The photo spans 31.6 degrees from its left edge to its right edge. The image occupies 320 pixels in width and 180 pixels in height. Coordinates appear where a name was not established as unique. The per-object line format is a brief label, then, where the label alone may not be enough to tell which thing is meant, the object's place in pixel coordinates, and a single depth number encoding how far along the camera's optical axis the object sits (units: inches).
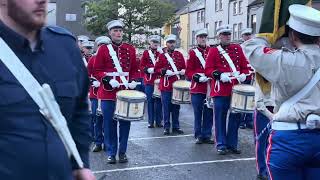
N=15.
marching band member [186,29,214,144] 399.2
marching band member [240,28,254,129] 480.4
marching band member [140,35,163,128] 503.5
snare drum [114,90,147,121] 312.7
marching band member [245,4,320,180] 143.6
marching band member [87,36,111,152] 354.0
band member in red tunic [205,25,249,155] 350.6
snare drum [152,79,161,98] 497.7
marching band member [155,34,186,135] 456.8
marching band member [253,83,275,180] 263.7
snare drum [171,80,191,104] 434.0
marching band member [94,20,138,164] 327.0
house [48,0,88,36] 2310.0
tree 2063.2
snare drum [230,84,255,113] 326.6
